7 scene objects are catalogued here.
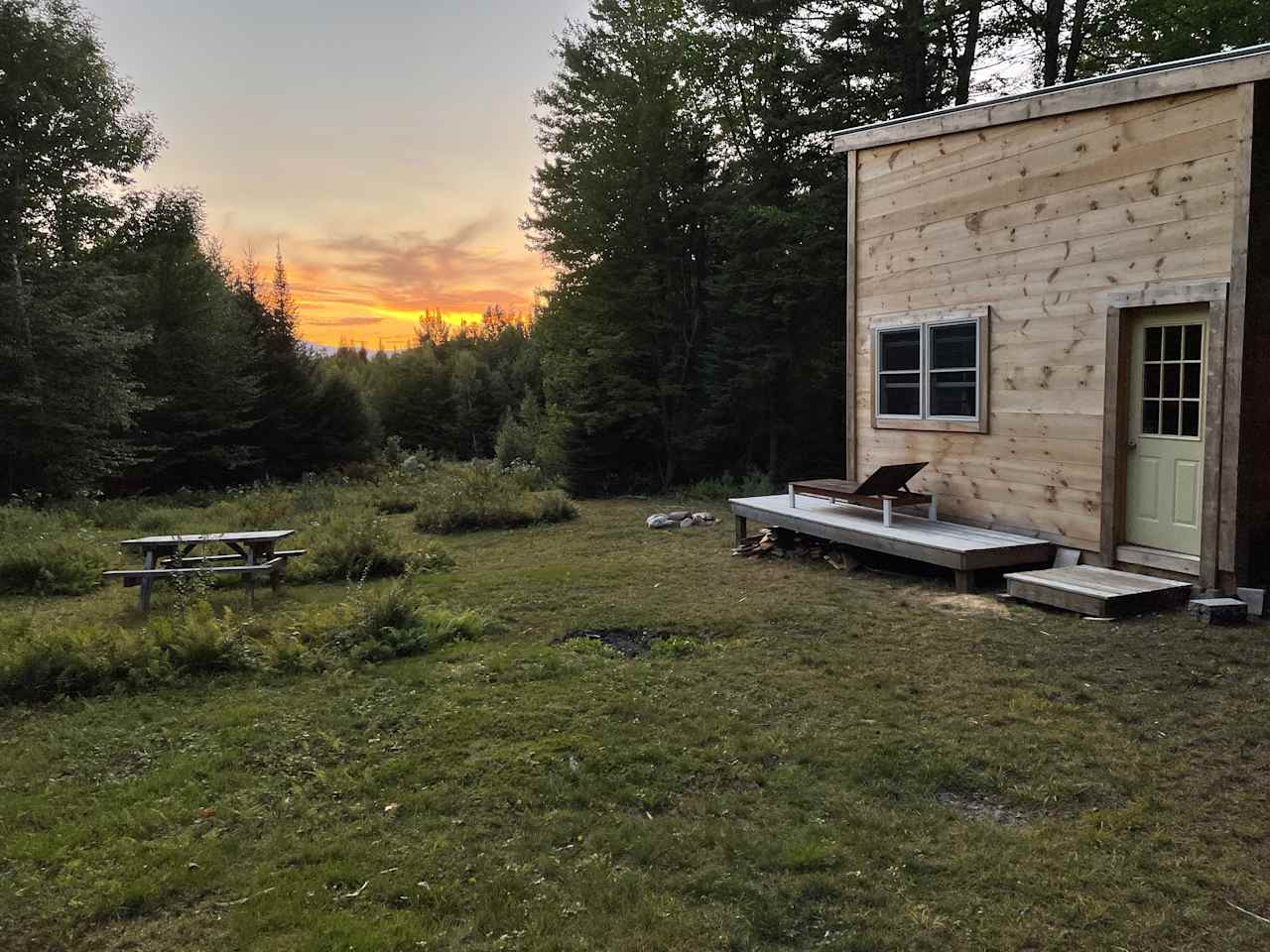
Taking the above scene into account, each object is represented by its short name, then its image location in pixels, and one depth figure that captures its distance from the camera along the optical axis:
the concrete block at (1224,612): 5.74
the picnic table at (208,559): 7.21
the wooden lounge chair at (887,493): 8.10
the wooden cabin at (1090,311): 6.00
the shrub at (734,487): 14.97
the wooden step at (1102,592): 6.04
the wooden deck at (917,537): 7.07
